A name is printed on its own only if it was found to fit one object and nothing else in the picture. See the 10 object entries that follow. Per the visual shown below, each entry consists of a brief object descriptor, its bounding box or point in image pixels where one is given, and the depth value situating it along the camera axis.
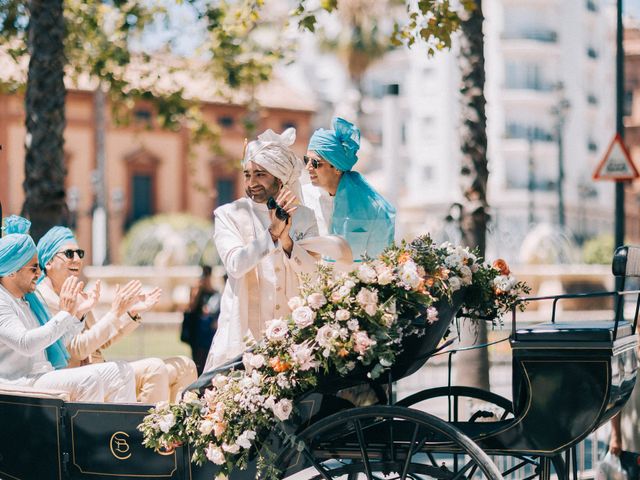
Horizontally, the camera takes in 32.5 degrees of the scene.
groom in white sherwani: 5.26
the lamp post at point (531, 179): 38.88
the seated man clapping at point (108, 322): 5.84
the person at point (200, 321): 10.55
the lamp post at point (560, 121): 35.44
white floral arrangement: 4.76
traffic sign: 12.10
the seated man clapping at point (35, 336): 5.41
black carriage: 4.71
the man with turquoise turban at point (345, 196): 5.63
